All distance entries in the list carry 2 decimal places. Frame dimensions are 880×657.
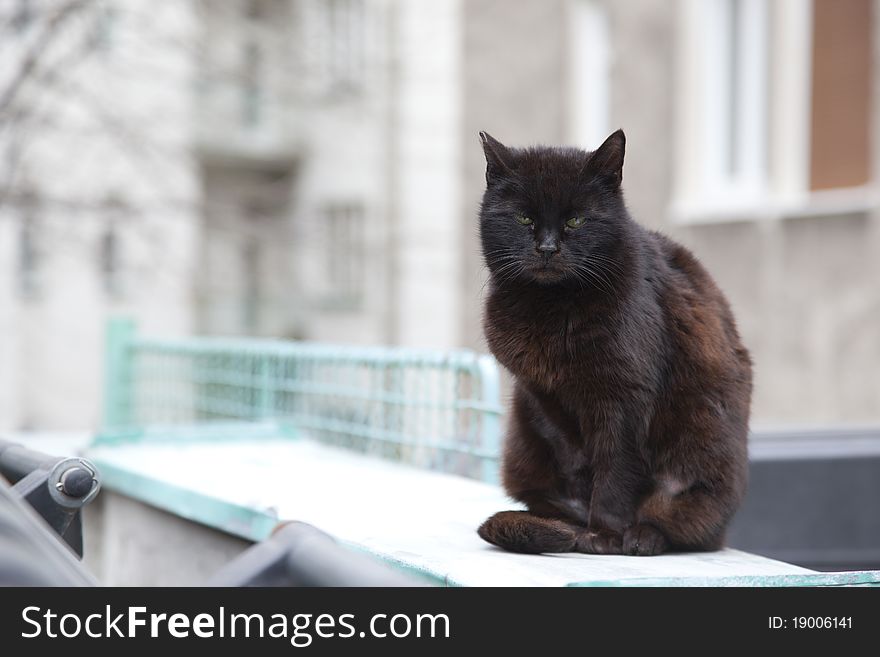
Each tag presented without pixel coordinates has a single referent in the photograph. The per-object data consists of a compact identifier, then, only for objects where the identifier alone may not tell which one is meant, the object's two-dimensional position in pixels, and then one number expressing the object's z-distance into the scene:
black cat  1.51
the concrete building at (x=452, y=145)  6.24
